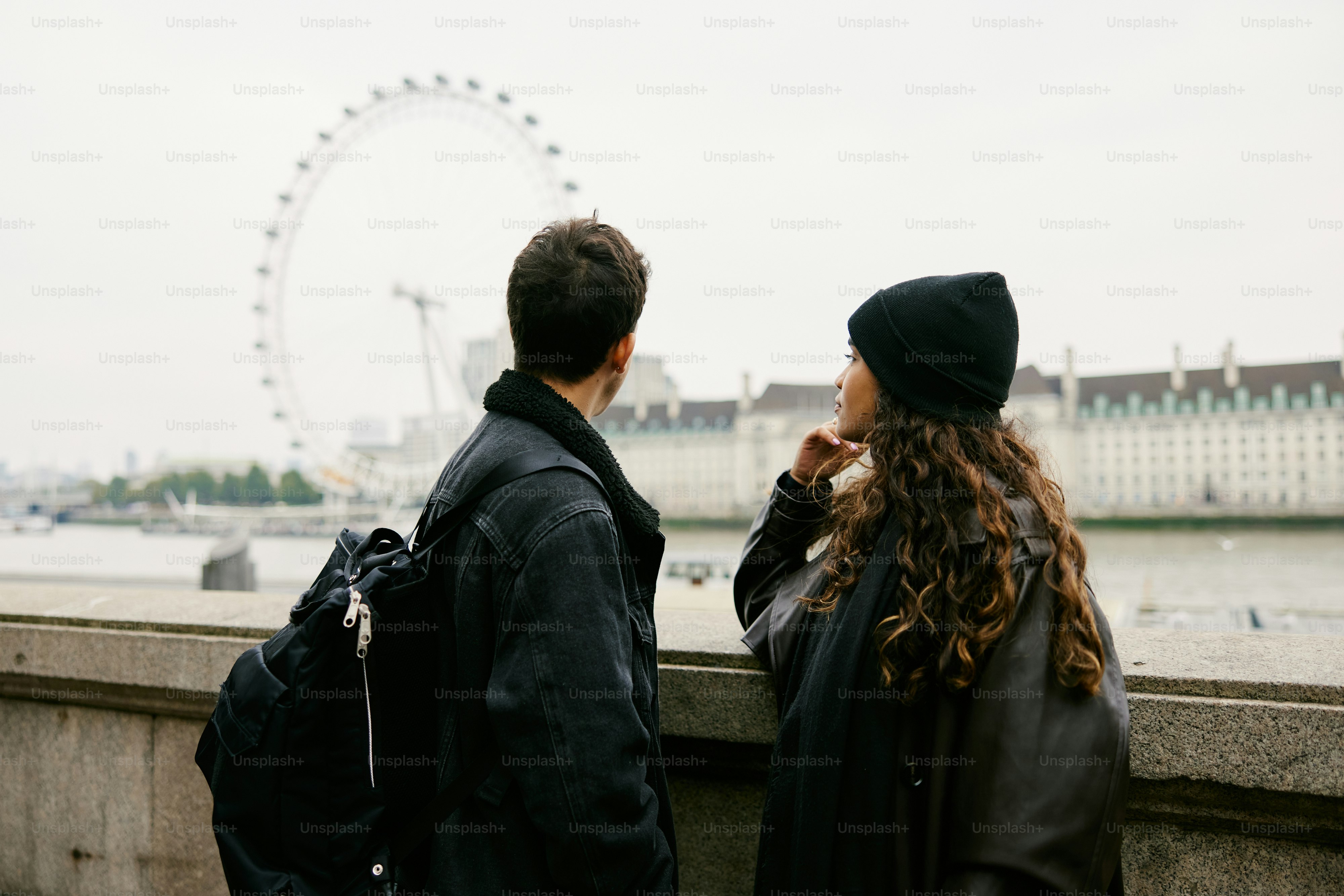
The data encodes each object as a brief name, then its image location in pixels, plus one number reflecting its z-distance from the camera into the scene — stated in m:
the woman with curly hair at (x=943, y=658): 1.23
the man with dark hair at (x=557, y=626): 1.28
